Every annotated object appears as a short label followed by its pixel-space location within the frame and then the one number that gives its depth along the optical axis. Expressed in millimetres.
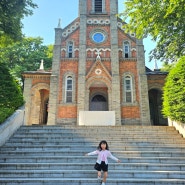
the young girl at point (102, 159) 6352
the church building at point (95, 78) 18922
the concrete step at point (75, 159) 7852
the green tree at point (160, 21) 10498
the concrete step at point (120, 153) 8344
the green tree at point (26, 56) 29675
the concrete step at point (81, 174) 6953
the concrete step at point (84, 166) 7387
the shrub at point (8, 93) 10145
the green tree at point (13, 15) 12078
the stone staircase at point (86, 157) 6808
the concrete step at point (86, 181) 6492
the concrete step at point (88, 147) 8806
